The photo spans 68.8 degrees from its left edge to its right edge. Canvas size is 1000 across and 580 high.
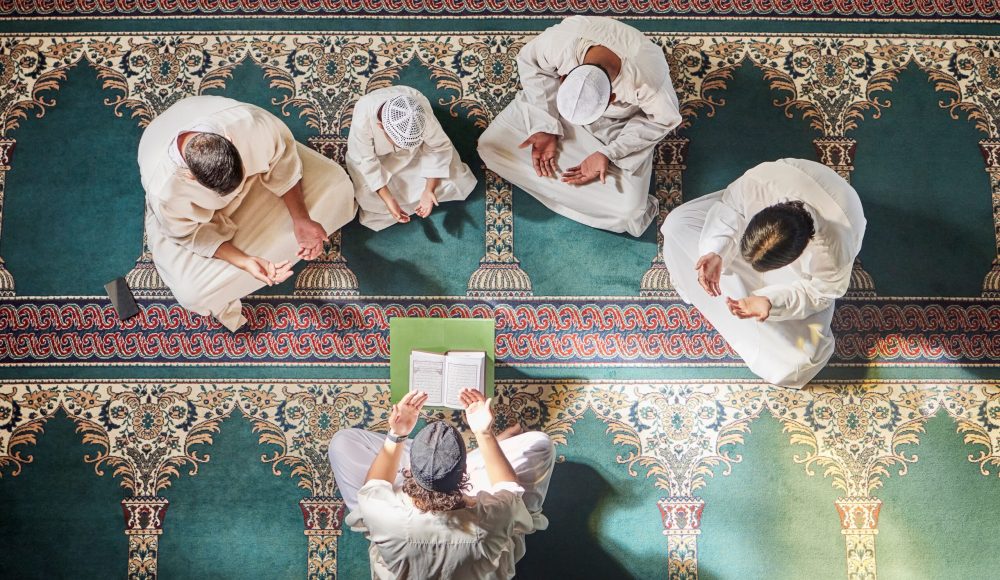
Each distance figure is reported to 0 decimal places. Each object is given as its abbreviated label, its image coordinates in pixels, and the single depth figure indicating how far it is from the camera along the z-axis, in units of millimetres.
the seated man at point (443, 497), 2369
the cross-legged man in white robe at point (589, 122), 2684
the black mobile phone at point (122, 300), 3078
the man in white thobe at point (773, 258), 2461
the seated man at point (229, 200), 2410
